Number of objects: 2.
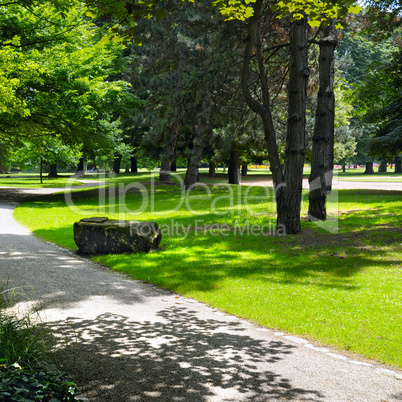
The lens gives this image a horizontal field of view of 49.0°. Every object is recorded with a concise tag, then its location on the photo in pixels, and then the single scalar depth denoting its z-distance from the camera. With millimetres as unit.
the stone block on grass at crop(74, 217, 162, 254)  11227
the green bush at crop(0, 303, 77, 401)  3553
